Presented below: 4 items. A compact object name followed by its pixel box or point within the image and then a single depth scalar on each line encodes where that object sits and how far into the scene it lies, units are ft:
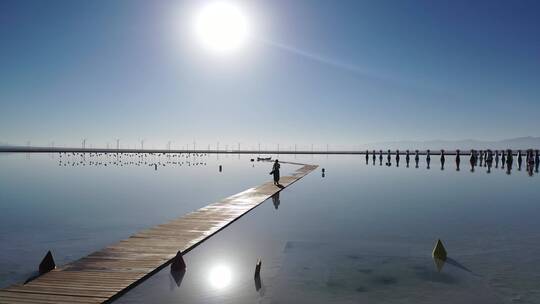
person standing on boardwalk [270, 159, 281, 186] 124.16
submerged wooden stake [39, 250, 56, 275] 38.78
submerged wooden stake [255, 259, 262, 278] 40.05
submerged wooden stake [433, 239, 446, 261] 46.92
